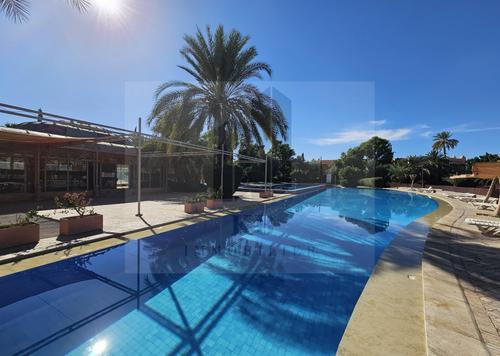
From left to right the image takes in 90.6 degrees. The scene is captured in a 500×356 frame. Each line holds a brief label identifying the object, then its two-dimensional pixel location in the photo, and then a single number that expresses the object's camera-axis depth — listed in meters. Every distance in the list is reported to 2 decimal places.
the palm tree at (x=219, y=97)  13.07
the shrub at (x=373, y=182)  34.25
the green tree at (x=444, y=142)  45.62
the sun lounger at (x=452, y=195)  22.14
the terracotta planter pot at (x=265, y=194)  18.31
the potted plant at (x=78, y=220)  6.77
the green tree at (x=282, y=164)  34.88
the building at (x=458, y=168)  37.17
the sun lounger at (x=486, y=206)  14.36
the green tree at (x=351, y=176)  35.75
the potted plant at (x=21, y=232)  5.62
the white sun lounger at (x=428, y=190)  28.83
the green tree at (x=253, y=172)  32.31
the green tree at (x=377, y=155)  36.20
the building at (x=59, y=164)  12.34
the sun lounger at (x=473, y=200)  18.22
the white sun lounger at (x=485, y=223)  7.97
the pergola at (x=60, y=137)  5.69
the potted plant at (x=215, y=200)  12.56
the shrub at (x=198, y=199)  11.38
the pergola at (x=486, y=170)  10.49
